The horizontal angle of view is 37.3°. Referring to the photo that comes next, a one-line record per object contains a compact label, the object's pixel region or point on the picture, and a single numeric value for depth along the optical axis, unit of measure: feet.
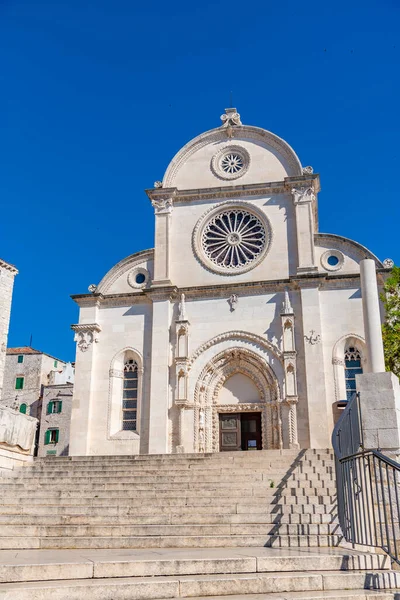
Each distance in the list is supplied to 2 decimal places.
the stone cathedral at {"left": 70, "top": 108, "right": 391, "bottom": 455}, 76.18
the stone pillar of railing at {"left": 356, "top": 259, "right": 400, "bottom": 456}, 35.50
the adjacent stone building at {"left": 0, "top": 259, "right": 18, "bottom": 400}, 131.93
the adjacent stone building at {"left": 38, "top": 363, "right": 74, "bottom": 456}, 141.69
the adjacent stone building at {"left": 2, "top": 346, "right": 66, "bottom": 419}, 154.92
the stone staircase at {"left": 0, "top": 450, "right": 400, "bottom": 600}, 20.94
